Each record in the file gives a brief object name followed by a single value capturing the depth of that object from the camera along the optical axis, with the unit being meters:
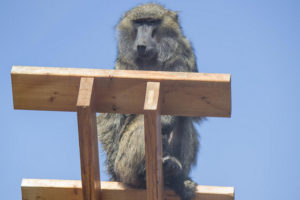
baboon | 11.97
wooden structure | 9.24
